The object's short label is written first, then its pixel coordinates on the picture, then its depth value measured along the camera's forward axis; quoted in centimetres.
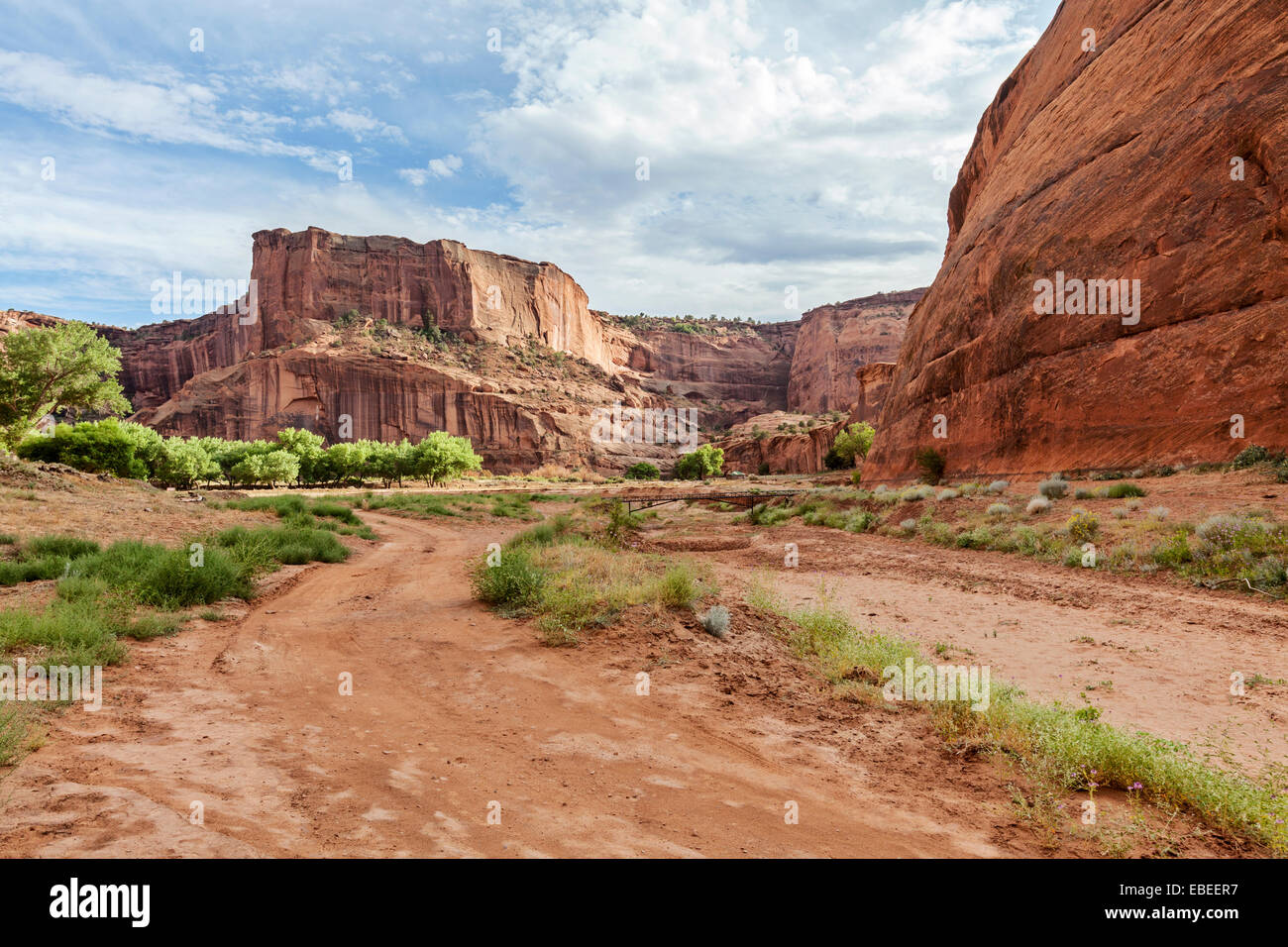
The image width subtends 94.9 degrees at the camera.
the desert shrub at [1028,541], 1560
